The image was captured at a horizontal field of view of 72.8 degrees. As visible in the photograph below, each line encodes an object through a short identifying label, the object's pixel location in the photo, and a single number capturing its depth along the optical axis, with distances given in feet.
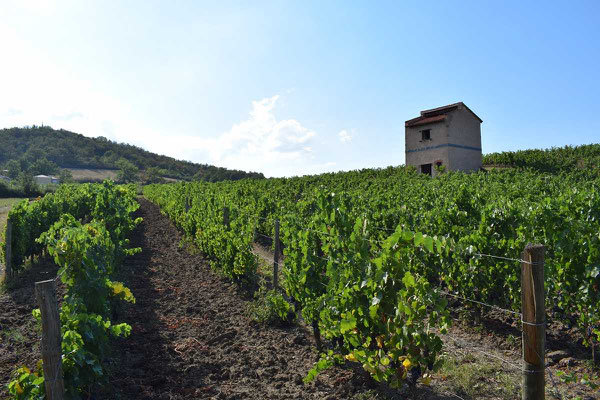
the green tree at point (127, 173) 324.19
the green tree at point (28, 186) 169.78
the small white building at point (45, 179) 286.87
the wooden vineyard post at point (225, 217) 32.76
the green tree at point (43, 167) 321.52
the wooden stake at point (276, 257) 23.82
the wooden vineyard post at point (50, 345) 10.83
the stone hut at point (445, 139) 88.12
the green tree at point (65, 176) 294.70
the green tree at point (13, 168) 293.84
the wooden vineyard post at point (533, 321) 9.36
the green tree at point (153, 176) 332.21
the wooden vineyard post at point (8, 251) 31.12
